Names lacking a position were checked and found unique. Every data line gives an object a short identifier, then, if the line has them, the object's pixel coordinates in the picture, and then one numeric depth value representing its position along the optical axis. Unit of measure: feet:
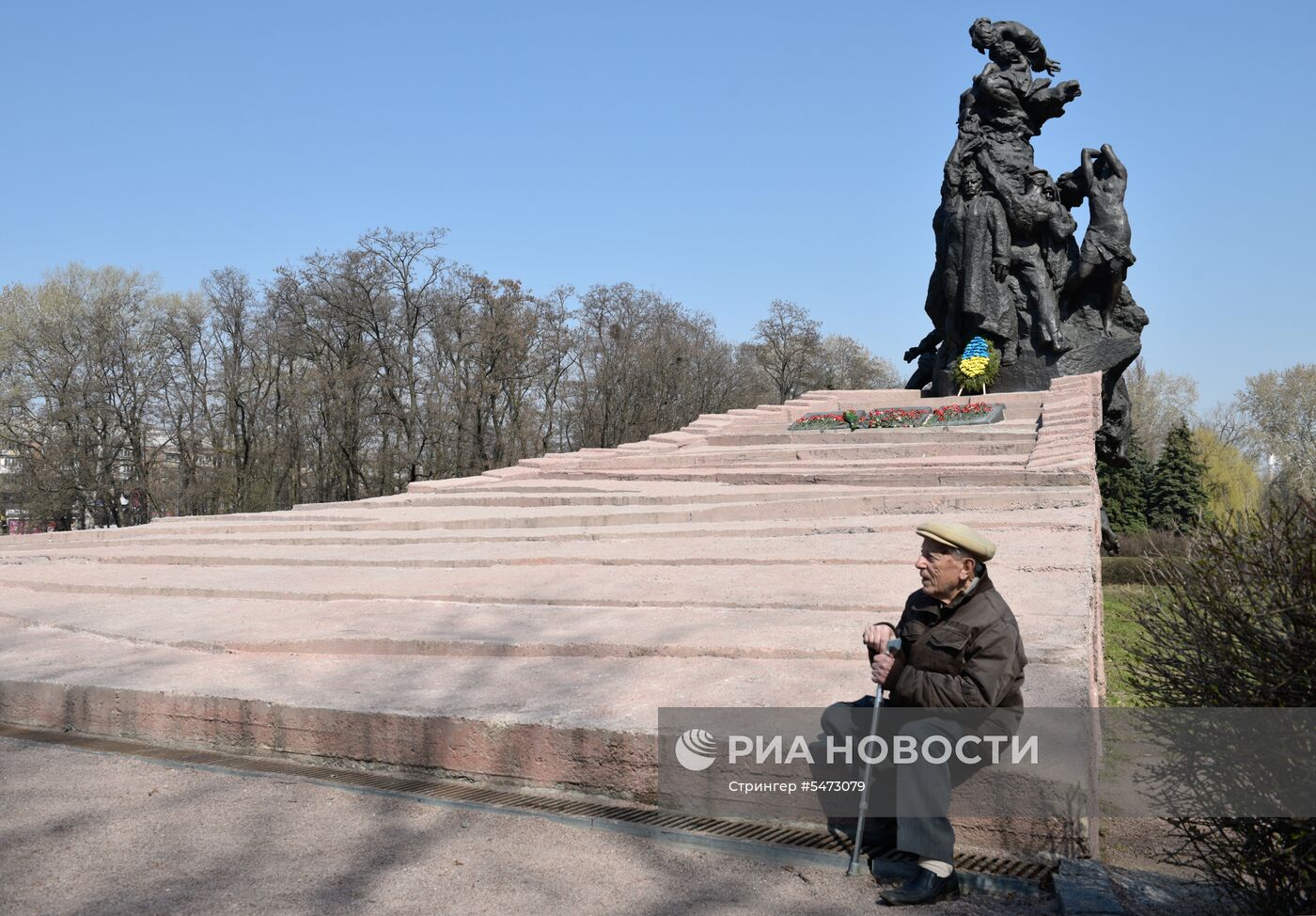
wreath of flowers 61.36
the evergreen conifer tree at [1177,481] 104.58
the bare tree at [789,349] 144.87
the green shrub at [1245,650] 8.68
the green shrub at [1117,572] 58.75
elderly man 10.64
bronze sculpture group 62.18
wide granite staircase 14.60
